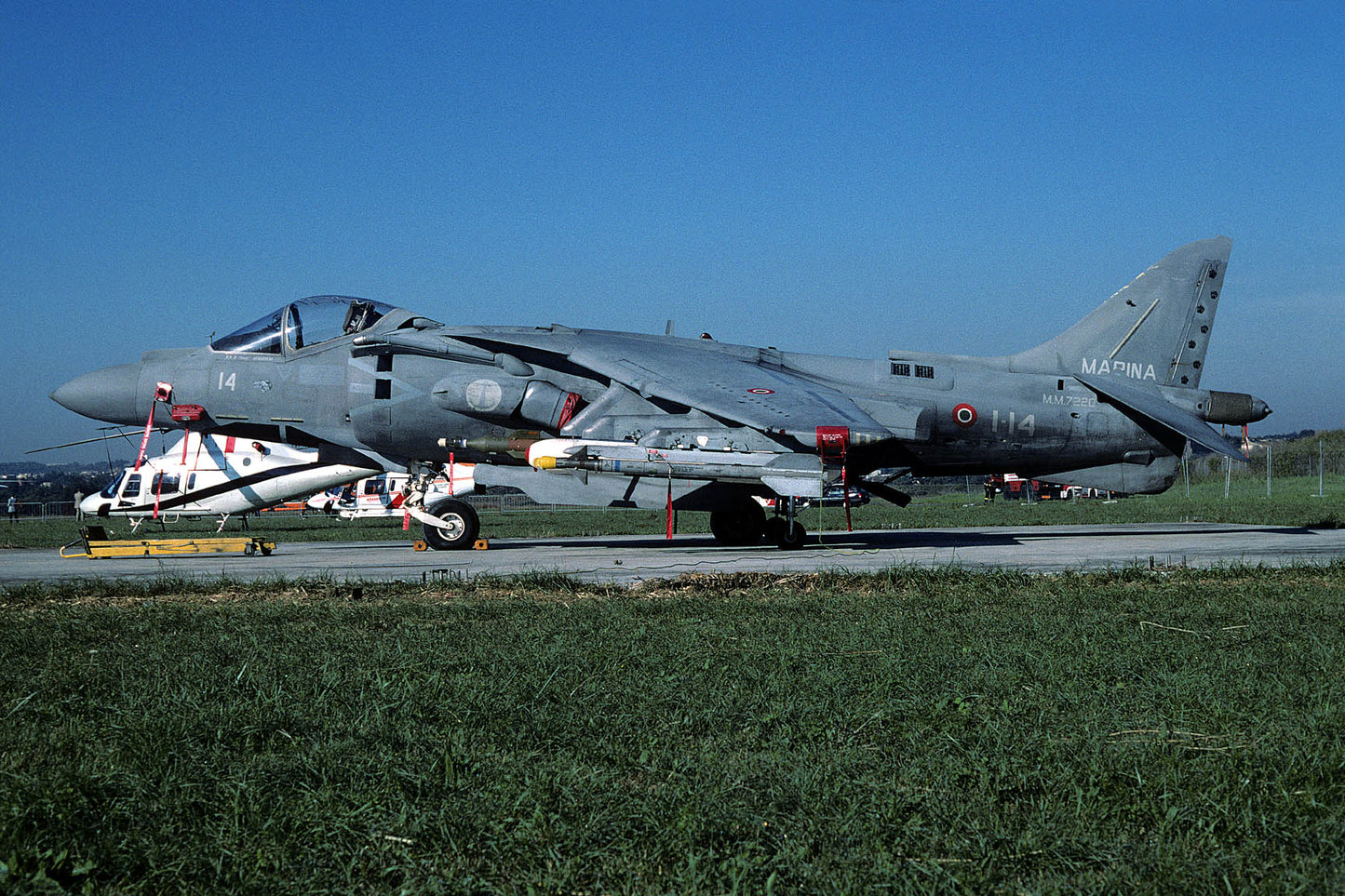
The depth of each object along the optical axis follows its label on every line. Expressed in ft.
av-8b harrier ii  47.88
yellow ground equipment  46.55
